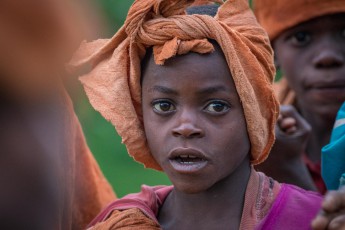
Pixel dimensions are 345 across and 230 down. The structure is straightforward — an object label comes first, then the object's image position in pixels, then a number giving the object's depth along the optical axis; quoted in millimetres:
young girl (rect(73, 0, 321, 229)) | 6234
